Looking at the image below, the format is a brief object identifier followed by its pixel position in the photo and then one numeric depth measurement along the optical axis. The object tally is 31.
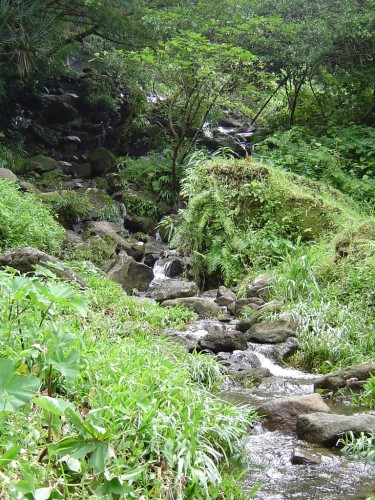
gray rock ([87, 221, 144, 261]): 12.49
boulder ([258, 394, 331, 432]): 4.64
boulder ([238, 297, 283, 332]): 7.94
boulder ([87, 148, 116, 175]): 17.91
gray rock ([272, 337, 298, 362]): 6.98
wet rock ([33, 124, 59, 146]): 18.72
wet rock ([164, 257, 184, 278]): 11.46
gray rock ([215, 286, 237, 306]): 9.29
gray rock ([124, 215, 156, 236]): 14.43
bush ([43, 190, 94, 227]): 13.30
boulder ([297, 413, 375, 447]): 4.23
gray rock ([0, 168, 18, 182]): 12.32
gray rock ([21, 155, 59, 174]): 16.11
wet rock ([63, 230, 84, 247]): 11.55
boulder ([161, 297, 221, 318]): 8.70
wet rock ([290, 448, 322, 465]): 3.94
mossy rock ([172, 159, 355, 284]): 10.58
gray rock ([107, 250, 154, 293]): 10.22
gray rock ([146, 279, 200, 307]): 9.43
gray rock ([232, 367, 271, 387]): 6.07
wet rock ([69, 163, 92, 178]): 17.40
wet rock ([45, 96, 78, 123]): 19.67
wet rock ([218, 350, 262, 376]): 6.54
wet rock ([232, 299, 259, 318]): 8.59
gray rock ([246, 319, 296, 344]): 7.34
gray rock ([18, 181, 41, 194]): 13.38
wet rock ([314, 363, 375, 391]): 5.72
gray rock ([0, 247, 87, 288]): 7.06
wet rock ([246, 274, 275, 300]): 9.05
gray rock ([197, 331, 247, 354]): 6.97
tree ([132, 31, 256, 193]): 13.25
